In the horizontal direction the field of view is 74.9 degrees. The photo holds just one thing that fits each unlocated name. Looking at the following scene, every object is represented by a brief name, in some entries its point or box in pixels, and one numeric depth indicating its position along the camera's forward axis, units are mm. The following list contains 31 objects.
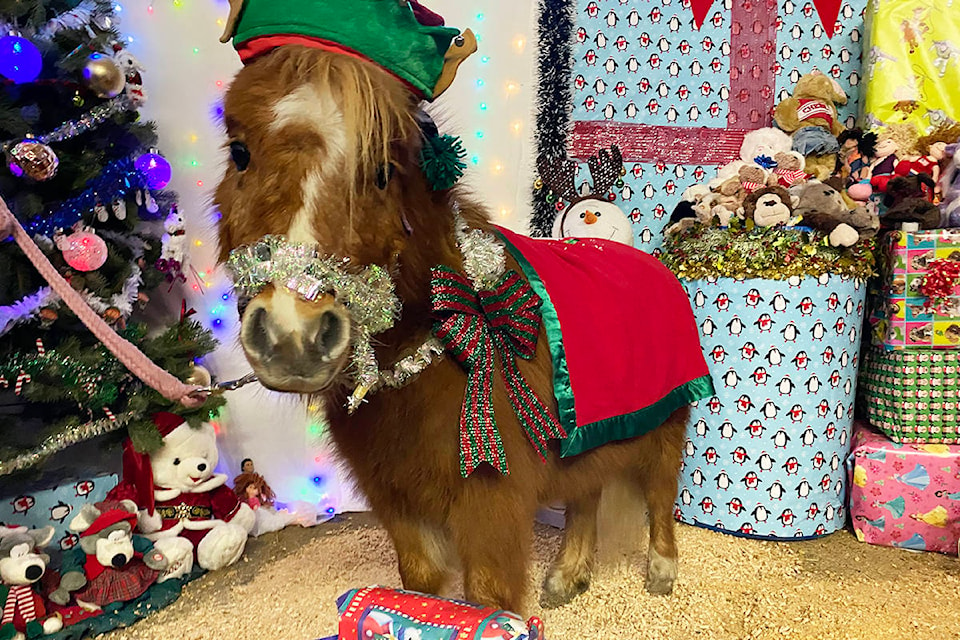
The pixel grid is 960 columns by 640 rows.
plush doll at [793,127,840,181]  2062
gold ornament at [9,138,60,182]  1482
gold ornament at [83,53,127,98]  1618
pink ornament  1601
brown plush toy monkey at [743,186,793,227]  1793
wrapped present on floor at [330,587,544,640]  889
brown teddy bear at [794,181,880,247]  1785
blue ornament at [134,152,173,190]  1754
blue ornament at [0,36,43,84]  1455
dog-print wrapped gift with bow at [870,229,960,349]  1770
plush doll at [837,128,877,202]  1990
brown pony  743
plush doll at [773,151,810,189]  2002
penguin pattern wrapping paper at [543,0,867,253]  2205
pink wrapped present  1781
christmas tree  1525
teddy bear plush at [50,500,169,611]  1479
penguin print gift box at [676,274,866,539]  1802
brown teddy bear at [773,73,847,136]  2094
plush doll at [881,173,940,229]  1857
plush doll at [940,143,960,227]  1833
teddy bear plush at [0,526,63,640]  1377
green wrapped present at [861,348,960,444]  1810
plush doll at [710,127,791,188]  2088
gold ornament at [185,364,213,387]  1830
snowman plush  2113
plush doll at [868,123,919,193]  2006
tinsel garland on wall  2307
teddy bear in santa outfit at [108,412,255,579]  1696
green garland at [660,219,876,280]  1780
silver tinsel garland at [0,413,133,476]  1489
